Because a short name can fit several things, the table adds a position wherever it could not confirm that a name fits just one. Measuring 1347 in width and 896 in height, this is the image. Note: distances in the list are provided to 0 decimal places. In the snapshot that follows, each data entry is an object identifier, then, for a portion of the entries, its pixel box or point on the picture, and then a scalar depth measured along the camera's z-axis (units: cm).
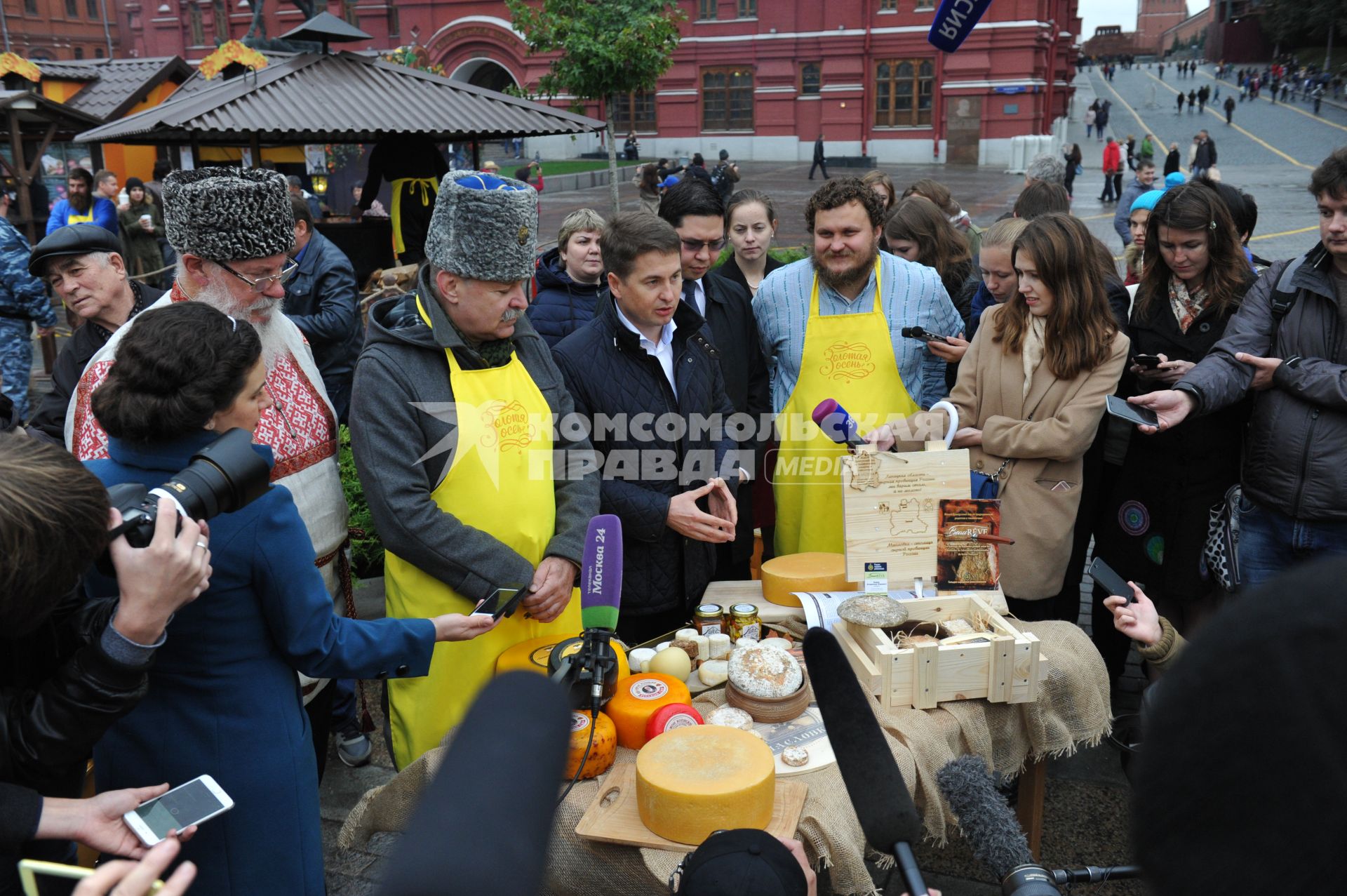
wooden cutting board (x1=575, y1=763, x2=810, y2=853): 213
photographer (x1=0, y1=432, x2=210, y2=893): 150
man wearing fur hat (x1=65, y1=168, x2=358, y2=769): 279
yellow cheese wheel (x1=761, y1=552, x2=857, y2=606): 315
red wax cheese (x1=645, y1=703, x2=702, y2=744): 244
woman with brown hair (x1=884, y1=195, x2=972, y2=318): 527
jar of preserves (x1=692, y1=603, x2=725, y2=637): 301
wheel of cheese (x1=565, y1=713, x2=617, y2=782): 229
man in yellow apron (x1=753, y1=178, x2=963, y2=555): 384
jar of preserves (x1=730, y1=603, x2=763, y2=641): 296
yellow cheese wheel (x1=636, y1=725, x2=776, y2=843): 207
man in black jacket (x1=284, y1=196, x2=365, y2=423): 509
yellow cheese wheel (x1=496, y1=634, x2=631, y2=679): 249
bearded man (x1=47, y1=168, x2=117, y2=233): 1156
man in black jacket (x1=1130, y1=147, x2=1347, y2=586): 312
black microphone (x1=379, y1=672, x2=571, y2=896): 61
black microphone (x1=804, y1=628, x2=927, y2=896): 113
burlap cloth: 218
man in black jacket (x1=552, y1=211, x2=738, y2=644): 325
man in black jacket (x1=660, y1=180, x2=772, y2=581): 407
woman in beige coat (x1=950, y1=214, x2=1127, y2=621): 346
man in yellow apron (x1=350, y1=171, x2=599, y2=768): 270
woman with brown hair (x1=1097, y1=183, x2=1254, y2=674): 361
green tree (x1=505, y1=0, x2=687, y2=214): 1741
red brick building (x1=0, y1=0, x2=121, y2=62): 5491
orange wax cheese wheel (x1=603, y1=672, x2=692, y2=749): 245
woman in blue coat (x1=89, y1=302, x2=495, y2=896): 196
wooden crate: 264
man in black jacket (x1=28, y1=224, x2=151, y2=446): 362
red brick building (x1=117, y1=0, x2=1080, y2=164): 3478
